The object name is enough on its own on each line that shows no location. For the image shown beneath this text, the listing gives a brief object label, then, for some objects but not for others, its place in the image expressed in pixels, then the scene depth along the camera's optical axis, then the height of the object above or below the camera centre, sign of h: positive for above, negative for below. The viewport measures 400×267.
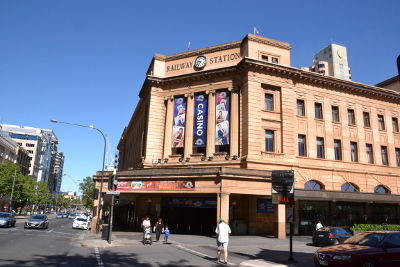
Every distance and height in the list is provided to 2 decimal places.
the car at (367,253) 9.57 -1.17
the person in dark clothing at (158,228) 21.00 -1.34
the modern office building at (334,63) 114.38 +54.33
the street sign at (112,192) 20.05 +0.92
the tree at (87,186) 70.88 +4.48
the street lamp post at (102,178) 26.22 +2.47
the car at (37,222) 29.92 -1.65
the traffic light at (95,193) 23.65 +0.99
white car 36.53 -2.05
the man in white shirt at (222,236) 12.88 -1.02
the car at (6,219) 29.66 -1.53
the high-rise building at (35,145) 113.75 +22.20
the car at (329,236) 19.70 -1.35
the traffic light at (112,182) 20.31 +1.58
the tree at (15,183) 63.25 +4.23
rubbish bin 20.41 -1.63
